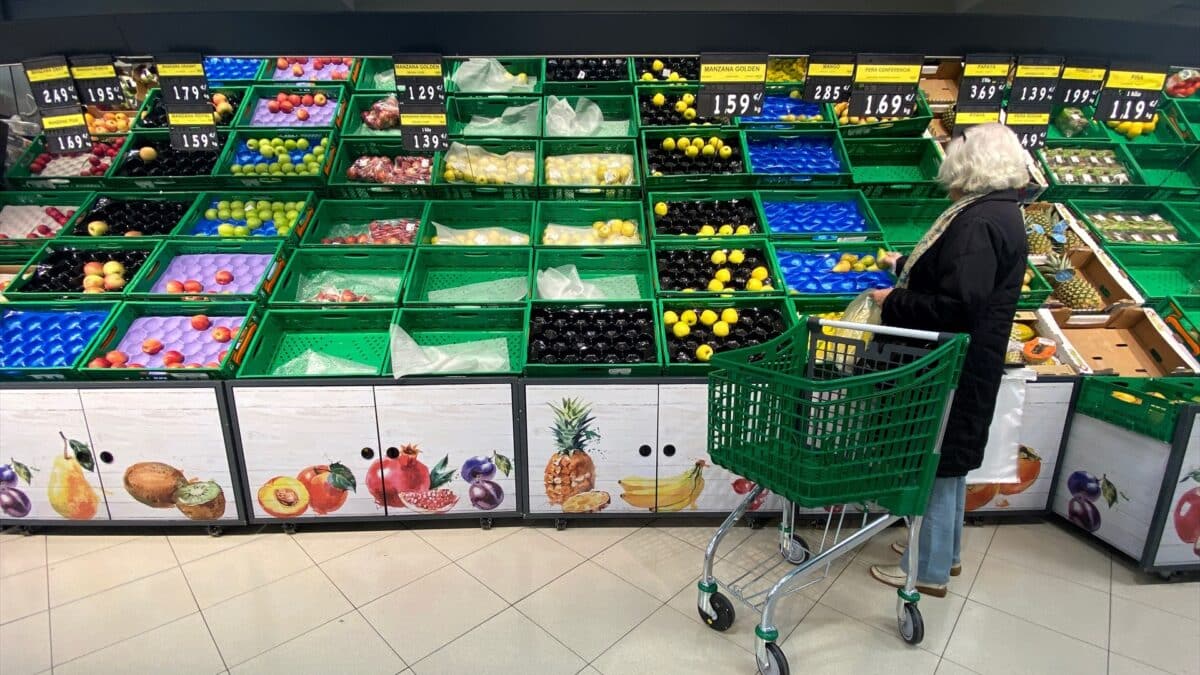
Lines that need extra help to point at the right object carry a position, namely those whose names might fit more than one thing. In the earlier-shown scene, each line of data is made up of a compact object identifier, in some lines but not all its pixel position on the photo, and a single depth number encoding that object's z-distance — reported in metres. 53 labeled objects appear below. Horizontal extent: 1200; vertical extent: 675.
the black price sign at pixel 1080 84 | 2.81
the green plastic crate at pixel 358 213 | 3.71
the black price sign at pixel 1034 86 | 2.73
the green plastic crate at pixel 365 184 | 3.74
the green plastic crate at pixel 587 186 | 3.73
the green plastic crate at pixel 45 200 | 3.76
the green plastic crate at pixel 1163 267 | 3.55
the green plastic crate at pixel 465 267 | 3.48
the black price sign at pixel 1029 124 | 2.93
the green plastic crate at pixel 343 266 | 3.30
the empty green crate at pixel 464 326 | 3.21
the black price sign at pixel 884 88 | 2.47
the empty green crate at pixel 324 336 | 3.08
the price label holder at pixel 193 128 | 3.01
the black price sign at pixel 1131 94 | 2.88
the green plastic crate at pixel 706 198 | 3.57
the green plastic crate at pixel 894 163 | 3.80
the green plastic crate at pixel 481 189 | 3.71
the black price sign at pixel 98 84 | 2.73
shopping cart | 1.86
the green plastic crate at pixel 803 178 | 3.67
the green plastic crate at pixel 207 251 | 3.12
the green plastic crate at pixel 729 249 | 3.16
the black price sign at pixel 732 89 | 2.53
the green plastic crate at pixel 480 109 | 4.07
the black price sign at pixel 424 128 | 2.93
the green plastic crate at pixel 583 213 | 3.74
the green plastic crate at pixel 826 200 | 3.43
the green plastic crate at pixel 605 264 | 3.45
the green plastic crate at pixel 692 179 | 3.67
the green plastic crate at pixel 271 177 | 3.69
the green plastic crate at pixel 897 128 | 3.86
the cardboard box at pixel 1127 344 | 3.11
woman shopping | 2.03
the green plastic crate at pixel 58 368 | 2.79
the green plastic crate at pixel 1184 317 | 3.14
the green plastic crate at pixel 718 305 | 3.07
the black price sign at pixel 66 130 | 3.04
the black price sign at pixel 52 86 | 2.82
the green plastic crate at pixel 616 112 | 4.09
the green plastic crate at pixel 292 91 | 4.01
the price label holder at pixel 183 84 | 2.71
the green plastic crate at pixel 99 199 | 3.47
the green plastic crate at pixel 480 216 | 3.73
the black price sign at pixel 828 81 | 2.52
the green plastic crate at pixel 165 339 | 2.80
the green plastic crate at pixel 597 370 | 2.81
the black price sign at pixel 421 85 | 2.65
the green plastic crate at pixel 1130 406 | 2.56
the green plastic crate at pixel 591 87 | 4.17
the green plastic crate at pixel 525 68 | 4.19
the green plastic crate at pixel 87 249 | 3.11
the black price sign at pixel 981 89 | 2.74
